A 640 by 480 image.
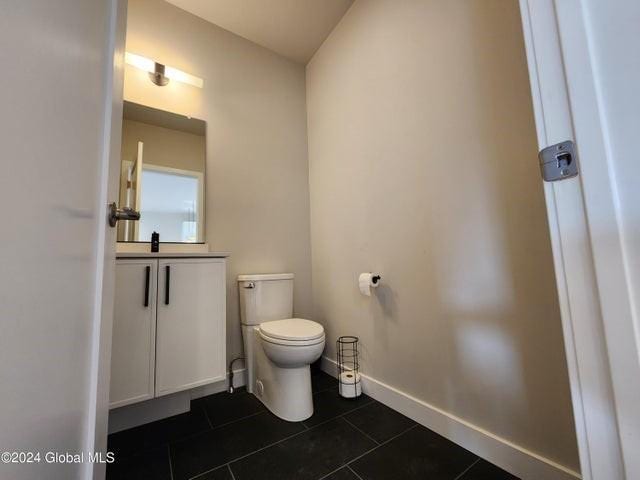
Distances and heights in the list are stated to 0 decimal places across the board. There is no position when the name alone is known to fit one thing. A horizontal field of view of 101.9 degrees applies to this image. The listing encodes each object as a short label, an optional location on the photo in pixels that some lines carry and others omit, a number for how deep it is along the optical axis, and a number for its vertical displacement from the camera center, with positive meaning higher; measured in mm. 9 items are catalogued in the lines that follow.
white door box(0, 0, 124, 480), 302 +69
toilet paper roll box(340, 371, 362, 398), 1598 -768
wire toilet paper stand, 1604 -714
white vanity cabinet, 1237 -300
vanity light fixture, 1659 +1325
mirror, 1651 +637
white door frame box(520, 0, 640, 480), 374 +44
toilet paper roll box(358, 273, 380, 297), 1523 -131
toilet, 1359 -445
